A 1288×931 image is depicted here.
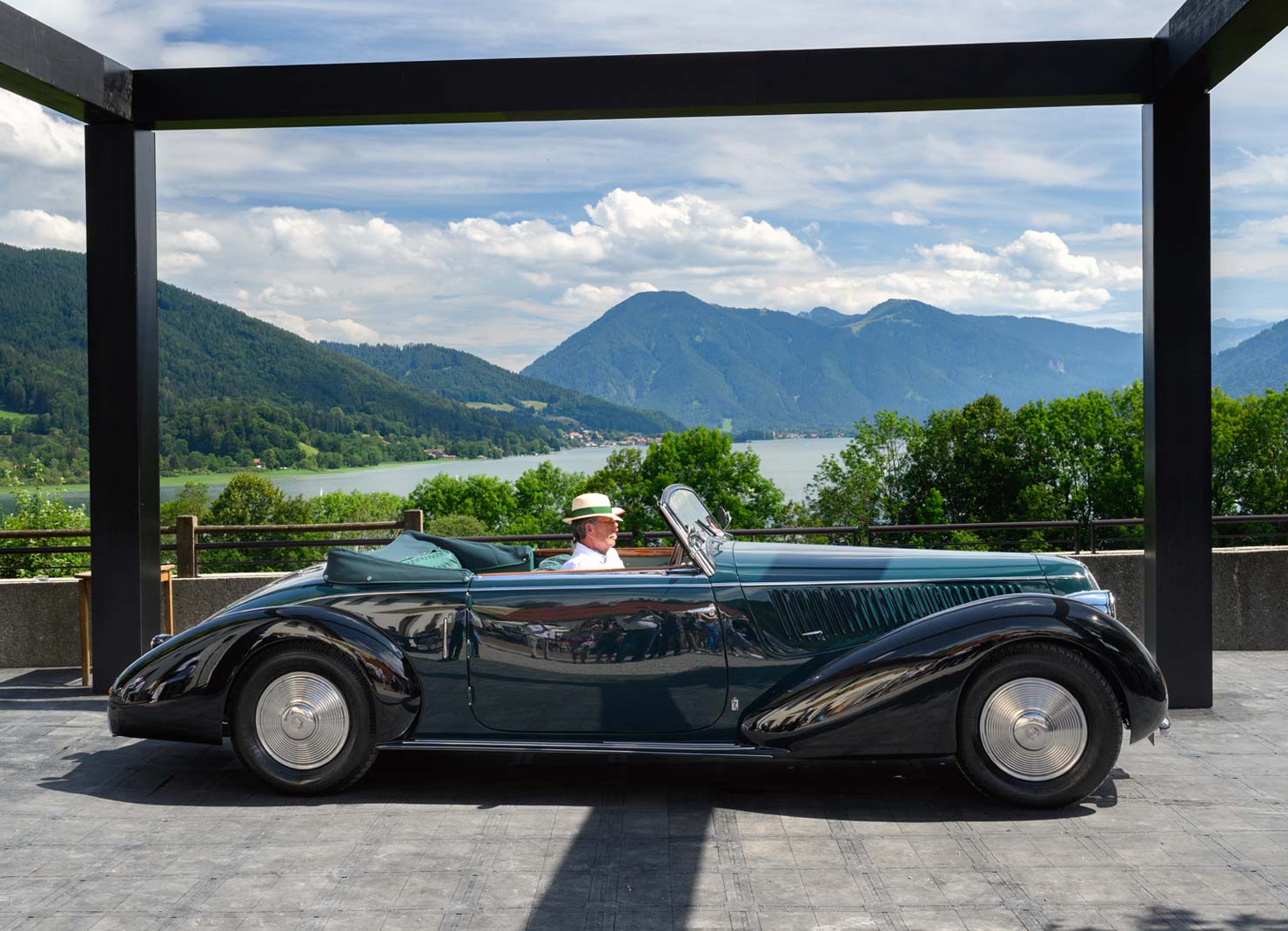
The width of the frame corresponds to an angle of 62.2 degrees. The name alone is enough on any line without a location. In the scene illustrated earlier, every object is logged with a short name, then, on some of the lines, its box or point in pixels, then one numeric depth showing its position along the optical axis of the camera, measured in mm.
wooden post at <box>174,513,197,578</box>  8688
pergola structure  6363
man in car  5387
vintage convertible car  4578
